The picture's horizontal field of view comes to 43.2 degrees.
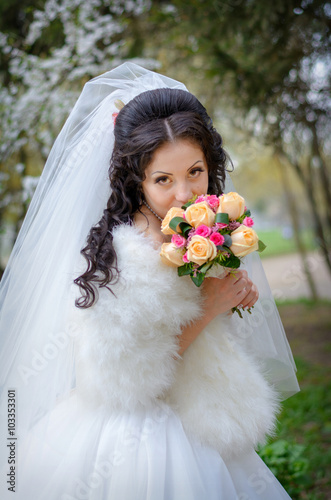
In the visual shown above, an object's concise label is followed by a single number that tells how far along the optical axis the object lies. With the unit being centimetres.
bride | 158
